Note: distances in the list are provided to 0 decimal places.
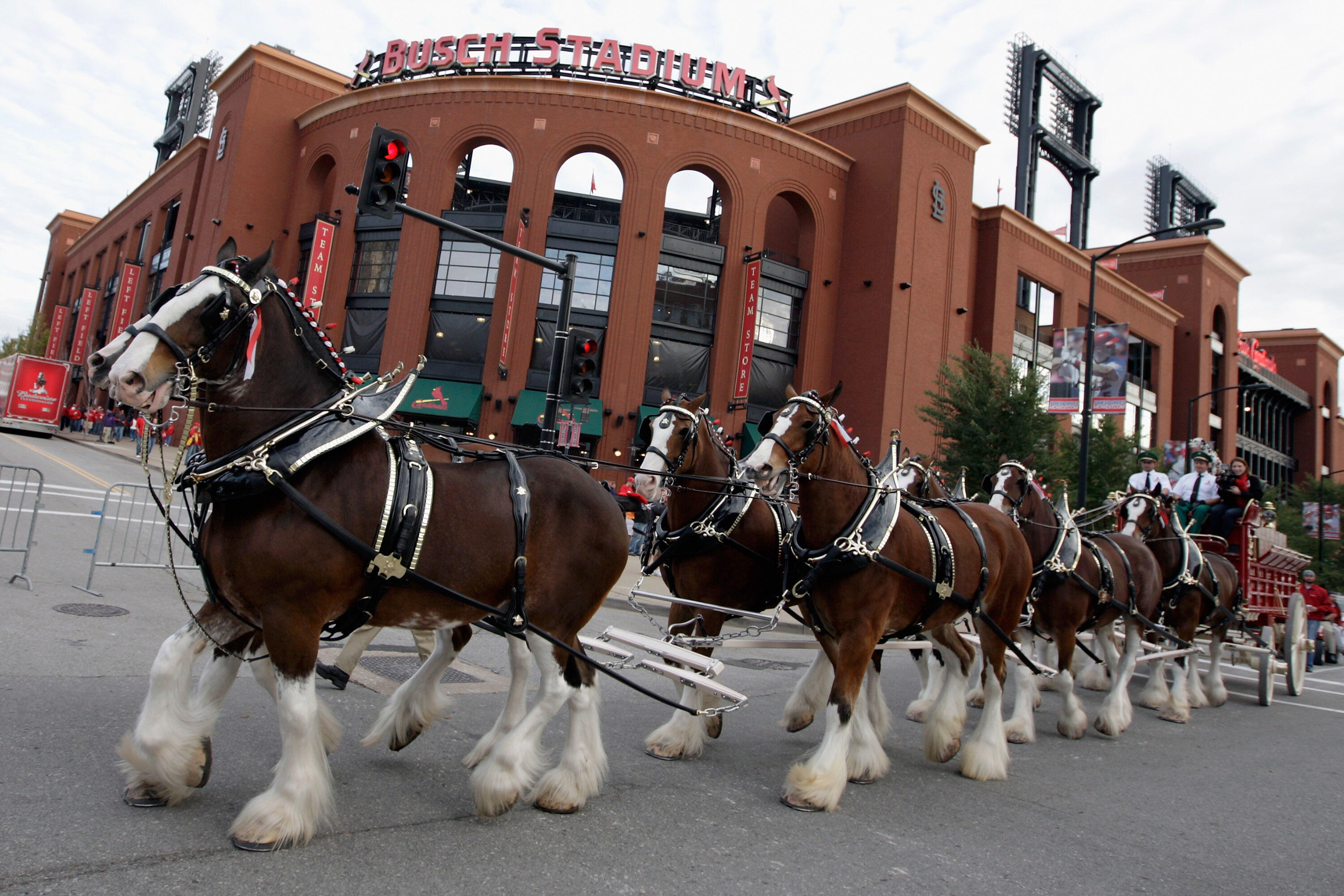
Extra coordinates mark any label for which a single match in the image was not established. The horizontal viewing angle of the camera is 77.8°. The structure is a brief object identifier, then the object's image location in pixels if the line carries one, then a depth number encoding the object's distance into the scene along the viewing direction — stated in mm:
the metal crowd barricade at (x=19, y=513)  8859
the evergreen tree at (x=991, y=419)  22703
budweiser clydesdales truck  37406
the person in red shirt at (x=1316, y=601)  15281
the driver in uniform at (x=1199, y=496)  11875
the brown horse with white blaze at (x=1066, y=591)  7715
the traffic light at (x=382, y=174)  9938
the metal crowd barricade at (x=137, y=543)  9375
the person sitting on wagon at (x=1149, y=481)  11320
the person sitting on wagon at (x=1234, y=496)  11328
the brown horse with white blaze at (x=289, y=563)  3537
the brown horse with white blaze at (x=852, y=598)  5059
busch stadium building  30141
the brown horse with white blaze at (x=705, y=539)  6113
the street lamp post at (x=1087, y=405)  16345
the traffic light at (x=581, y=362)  11938
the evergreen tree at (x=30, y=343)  64062
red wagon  10727
